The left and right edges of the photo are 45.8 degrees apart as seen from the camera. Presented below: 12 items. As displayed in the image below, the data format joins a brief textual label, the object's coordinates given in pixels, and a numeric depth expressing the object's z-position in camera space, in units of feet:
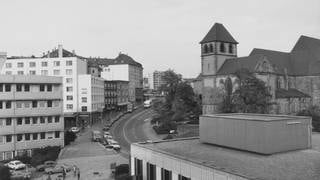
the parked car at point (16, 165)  159.00
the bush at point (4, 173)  133.69
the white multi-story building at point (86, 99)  292.40
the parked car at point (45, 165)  157.79
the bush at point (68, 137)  215.41
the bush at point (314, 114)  200.11
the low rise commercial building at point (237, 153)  83.41
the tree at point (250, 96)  210.79
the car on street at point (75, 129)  259.88
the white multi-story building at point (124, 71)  415.85
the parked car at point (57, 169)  150.00
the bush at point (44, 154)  168.66
